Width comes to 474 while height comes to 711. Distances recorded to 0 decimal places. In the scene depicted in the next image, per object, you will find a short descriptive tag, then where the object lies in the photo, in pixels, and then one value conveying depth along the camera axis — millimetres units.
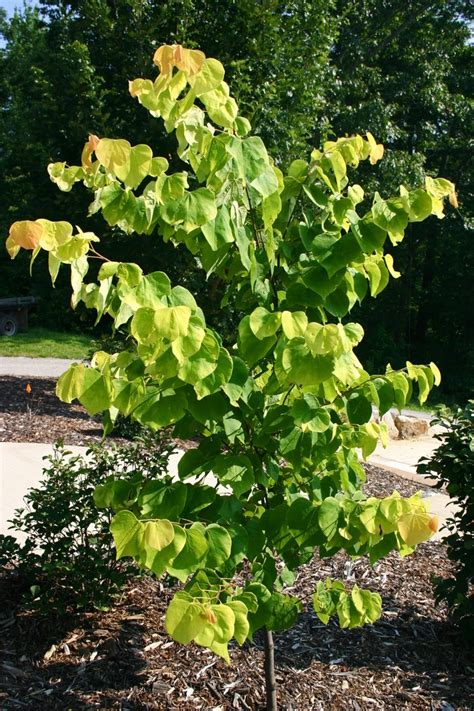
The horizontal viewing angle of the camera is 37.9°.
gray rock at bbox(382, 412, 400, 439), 9789
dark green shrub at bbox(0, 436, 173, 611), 3385
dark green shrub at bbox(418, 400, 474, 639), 3549
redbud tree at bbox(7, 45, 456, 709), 1702
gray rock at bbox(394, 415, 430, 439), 9922
